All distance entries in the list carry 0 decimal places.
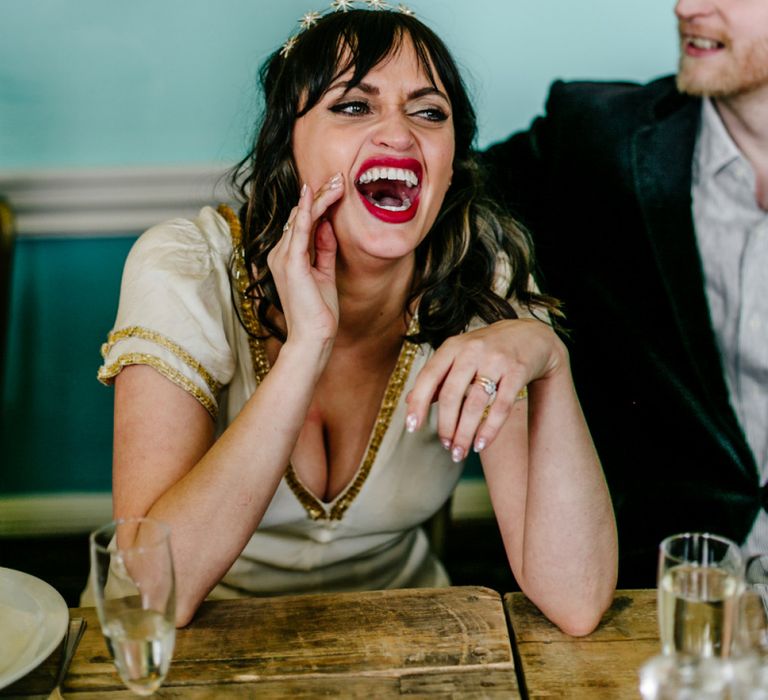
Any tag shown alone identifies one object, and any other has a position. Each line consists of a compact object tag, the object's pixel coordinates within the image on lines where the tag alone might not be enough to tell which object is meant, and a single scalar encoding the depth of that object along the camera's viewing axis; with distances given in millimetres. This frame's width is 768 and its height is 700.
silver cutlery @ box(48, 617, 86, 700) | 1081
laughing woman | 1292
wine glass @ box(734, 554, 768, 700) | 886
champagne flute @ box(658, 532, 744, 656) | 927
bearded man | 1908
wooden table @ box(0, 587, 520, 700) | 1085
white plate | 1055
